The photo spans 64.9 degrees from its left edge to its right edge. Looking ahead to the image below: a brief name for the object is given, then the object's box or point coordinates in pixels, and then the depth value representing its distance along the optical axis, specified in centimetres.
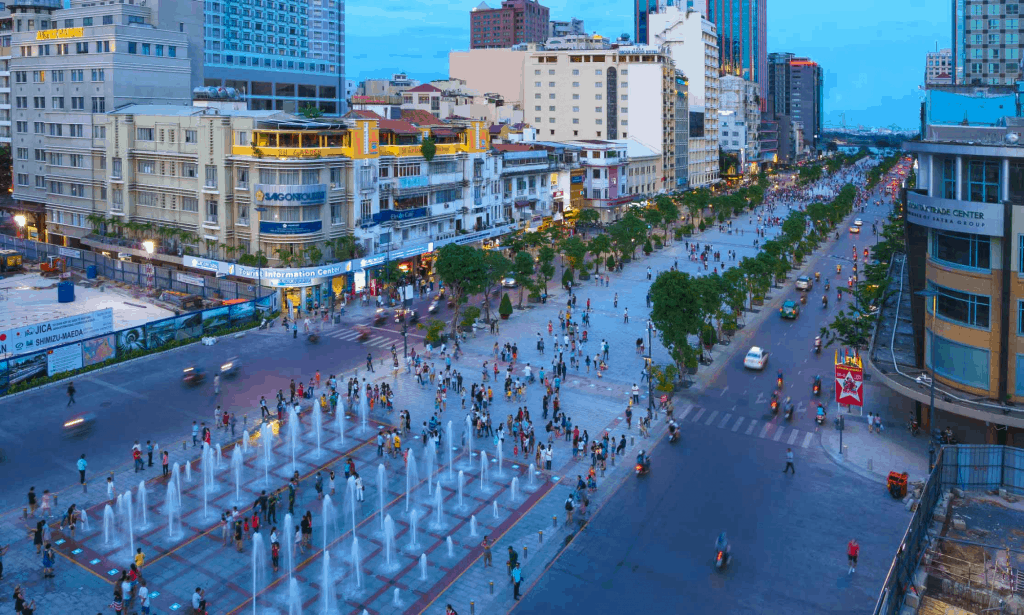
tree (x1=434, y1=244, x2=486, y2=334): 6259
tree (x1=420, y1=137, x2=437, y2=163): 8200
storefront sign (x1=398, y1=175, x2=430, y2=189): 8025
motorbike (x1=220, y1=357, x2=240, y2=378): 5231
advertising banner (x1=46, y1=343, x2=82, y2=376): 5028
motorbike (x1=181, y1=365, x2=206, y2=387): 5025
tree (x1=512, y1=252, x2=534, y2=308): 6956
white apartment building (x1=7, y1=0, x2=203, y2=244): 8806
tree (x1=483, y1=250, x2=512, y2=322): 6644
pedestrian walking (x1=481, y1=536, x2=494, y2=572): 2927
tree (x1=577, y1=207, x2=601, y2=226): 11256
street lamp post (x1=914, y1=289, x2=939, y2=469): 3500
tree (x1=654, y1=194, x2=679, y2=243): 11531
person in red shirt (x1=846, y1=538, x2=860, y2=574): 2853
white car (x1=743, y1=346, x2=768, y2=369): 5428
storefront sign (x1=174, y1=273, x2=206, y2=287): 7064
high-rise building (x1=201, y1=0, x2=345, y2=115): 14025
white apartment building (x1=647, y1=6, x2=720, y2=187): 17688
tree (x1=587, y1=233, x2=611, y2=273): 8794
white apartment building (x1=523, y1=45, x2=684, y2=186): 14738
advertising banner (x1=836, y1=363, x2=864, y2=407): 4088
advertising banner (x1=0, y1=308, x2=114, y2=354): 5050
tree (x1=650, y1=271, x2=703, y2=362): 5000
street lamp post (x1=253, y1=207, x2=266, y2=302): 6719
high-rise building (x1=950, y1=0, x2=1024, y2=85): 10738
